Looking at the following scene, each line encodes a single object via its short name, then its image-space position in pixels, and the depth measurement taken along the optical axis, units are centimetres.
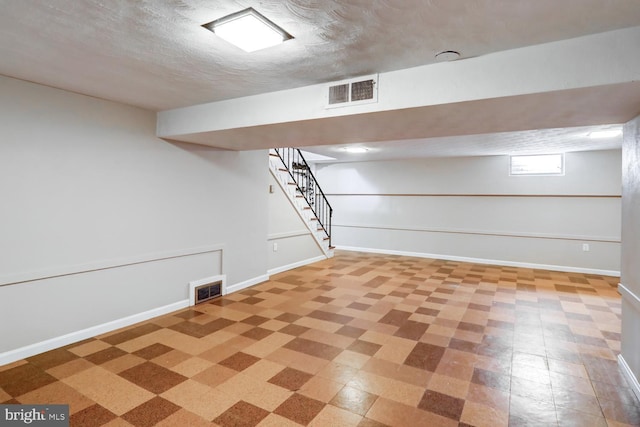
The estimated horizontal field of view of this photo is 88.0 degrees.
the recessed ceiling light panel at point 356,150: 676
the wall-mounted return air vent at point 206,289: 440
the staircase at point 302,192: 657
